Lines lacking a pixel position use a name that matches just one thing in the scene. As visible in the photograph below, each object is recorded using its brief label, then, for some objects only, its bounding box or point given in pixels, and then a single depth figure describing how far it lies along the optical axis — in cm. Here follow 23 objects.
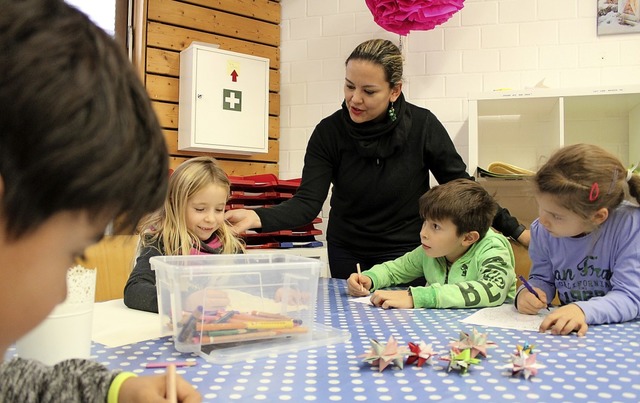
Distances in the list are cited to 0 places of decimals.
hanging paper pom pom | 244
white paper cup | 76
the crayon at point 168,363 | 80
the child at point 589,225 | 125
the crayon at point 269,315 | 93
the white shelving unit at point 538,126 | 244
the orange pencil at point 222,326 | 87
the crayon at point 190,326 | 87
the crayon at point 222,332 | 87
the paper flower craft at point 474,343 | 83
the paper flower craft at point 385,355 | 77
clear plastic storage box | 87
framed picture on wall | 265
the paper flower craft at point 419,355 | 80
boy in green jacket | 131
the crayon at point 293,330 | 92
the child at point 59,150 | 37
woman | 182
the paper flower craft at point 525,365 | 75
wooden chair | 169
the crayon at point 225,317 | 90
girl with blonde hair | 147
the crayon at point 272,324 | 90
